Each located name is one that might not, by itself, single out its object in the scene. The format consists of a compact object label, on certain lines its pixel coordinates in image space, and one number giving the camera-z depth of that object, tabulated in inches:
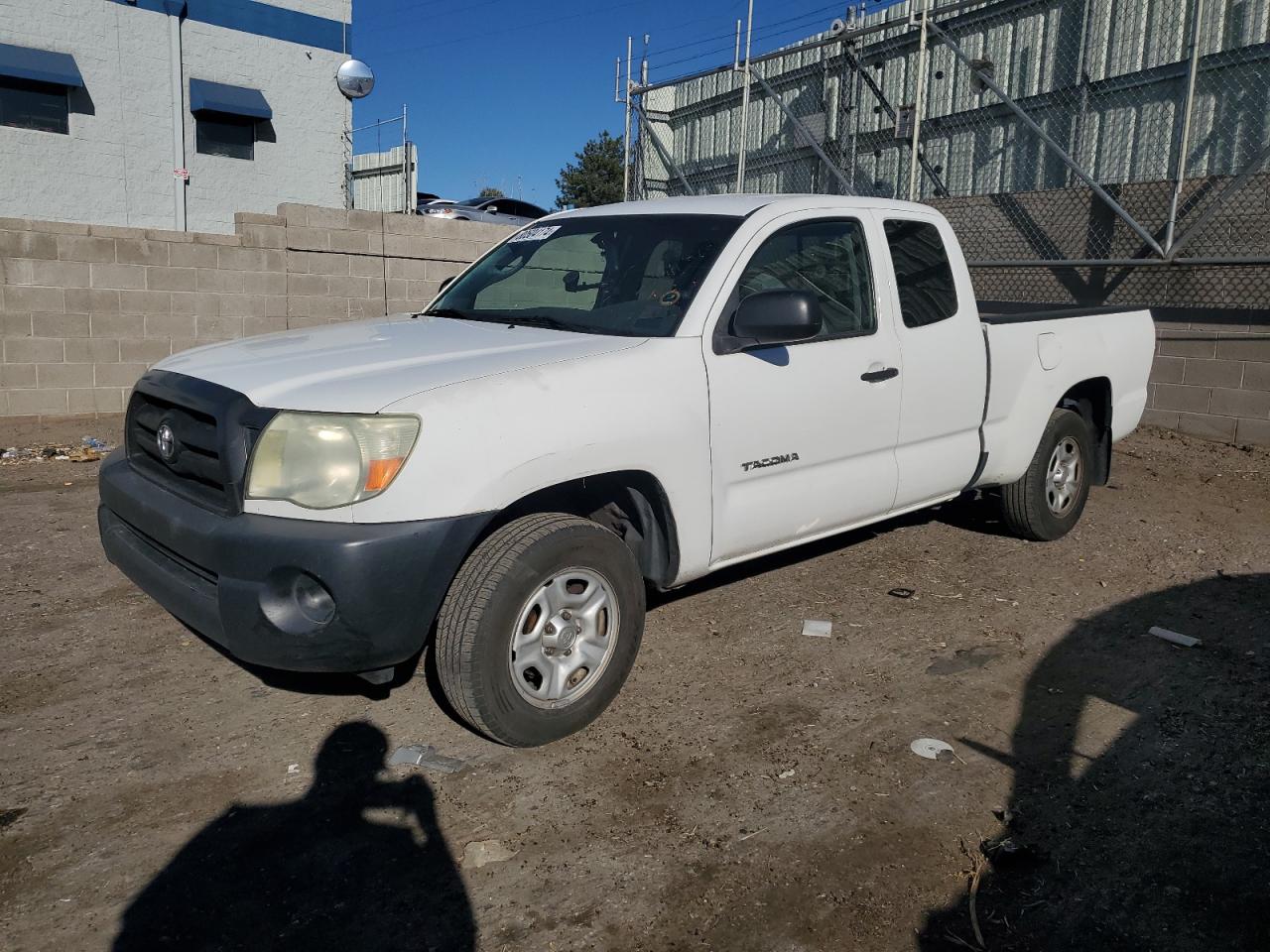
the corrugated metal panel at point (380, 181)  852.6
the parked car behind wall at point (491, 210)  781.3
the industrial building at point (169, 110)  617.0
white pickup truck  123.0
